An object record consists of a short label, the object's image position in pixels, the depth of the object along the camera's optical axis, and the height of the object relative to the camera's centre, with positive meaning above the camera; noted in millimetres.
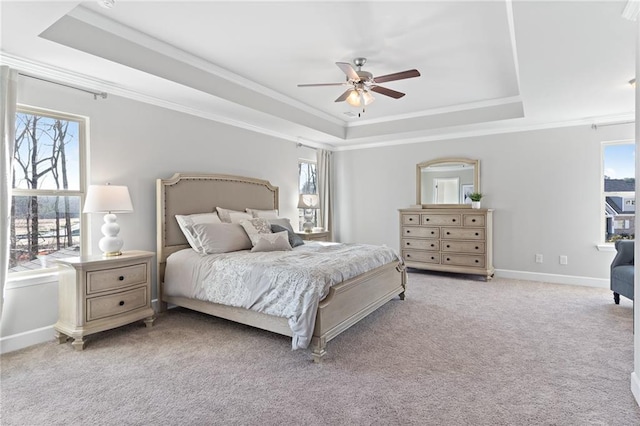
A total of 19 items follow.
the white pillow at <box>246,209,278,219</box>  4715 -29
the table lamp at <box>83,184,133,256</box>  3049 +37
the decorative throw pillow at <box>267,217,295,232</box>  4600 -153
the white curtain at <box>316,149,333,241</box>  6668 +437
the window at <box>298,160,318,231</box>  6373 +532
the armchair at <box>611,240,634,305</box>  3607 -645
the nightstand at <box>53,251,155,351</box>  2857 -740
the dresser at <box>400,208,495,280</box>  5246 -458
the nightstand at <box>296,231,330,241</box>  5297 -391
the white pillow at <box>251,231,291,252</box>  3773 -355
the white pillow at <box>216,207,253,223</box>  4309 -64
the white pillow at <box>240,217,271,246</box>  3957 -194
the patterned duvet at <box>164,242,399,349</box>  2676 -583
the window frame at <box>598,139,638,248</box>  4855 +146
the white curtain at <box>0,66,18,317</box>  2699 +491
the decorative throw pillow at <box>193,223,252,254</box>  3672 -299
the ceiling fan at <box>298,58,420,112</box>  3148 +1268
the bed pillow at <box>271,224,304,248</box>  4219 -320
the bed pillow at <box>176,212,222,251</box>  3803 -126
